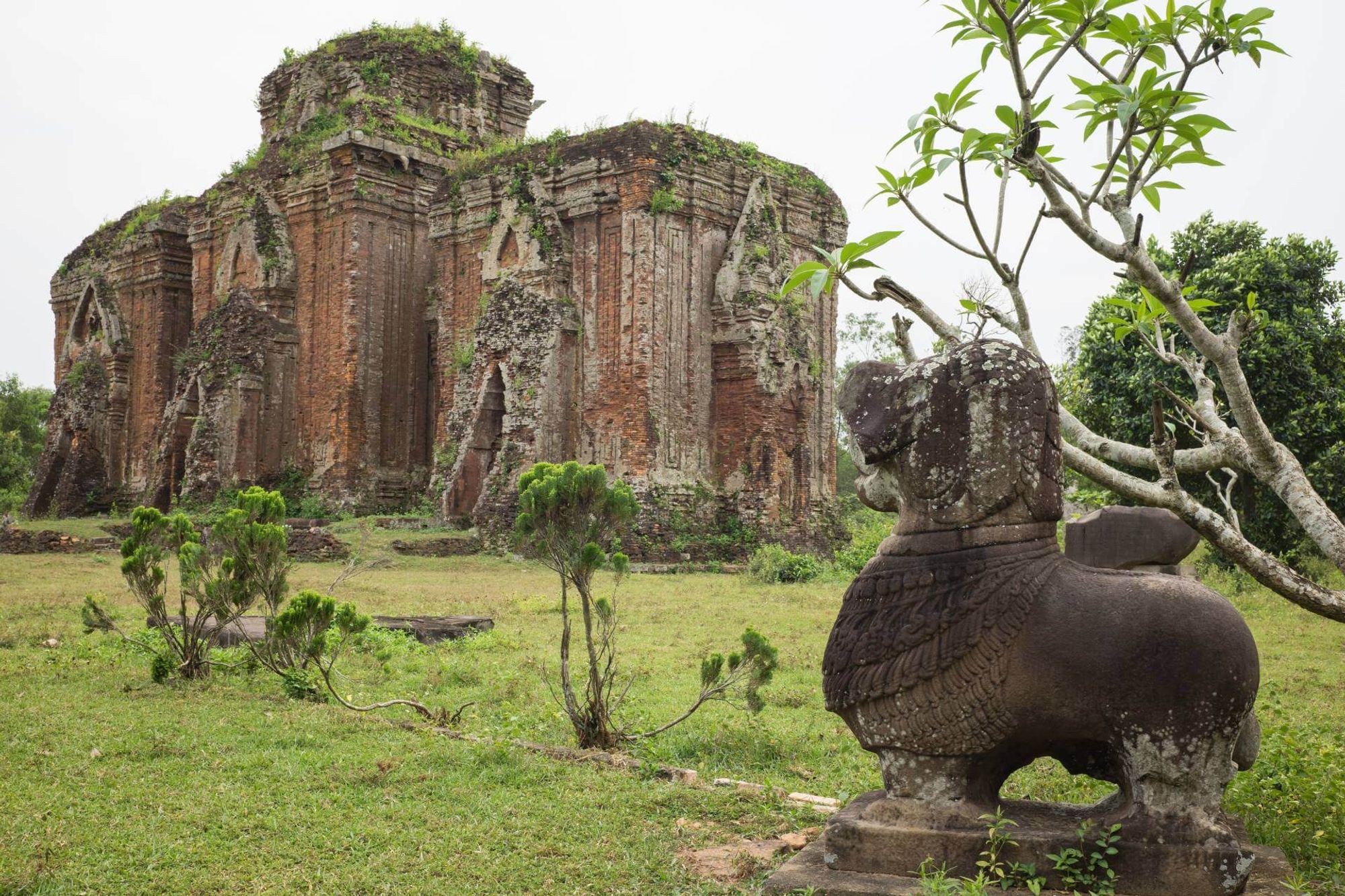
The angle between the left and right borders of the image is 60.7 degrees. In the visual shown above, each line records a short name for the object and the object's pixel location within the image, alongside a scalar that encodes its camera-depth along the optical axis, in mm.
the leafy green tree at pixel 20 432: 35969
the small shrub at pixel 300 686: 7141
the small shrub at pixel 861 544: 17922
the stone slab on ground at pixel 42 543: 19781
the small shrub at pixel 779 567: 16344
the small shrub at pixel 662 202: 18312
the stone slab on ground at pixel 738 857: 4016
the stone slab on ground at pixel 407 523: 19500
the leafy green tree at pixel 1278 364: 15305
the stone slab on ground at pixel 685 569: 17000
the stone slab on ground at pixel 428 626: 9367
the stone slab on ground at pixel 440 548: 18000
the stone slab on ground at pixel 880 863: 3230
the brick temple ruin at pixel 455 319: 18578
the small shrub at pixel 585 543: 5887
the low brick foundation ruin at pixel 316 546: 17953
